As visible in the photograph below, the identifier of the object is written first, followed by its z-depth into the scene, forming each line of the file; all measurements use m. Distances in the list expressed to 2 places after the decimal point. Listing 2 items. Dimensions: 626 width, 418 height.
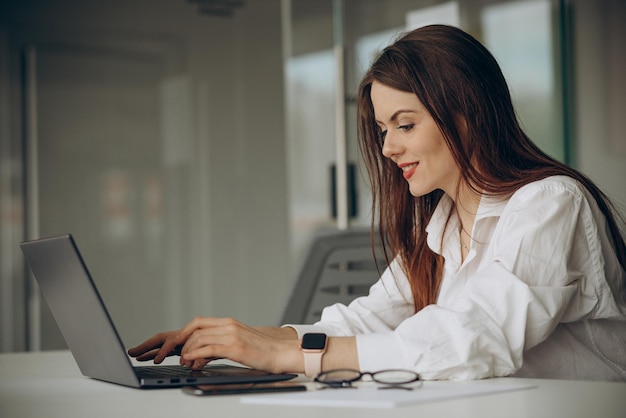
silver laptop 1.11
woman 1.23
